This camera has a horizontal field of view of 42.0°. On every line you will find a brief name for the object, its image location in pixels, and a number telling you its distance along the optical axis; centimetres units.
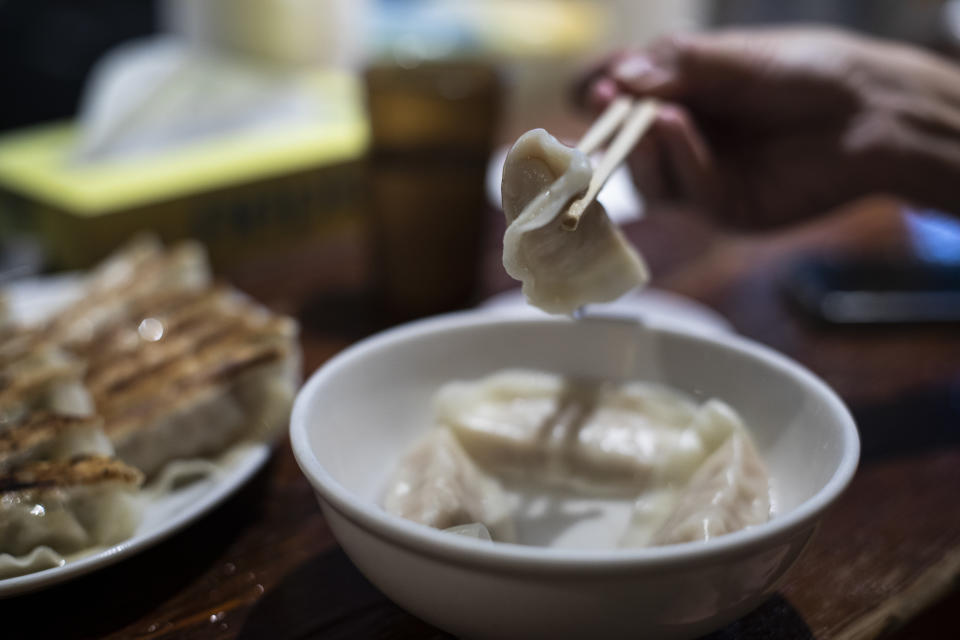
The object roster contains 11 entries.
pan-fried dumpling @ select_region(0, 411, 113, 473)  42
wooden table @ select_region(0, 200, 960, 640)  40
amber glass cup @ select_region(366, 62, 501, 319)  60
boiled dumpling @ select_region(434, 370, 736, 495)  43
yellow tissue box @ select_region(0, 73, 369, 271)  67
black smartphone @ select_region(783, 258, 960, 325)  60
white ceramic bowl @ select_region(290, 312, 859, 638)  34
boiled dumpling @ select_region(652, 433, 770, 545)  39
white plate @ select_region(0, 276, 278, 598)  38
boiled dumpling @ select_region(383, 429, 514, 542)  40
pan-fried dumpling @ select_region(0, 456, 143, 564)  40
